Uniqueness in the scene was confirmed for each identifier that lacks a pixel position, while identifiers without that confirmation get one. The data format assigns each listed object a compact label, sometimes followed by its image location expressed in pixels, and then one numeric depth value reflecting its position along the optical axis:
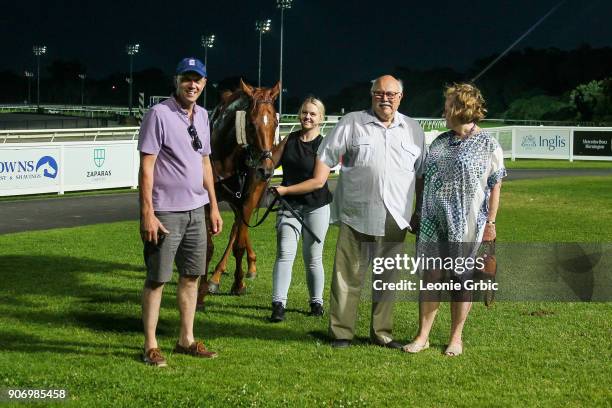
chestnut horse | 8.47
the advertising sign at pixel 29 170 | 20.88
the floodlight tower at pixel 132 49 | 89.19
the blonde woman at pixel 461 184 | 6.20
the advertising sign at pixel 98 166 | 22.55
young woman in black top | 7.85
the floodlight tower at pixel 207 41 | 81.00
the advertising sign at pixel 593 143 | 35.91
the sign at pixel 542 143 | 36.56
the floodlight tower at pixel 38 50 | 104.75
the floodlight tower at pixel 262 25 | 69.39
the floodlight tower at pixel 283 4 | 58.00
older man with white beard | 6.60
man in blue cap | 5.96
